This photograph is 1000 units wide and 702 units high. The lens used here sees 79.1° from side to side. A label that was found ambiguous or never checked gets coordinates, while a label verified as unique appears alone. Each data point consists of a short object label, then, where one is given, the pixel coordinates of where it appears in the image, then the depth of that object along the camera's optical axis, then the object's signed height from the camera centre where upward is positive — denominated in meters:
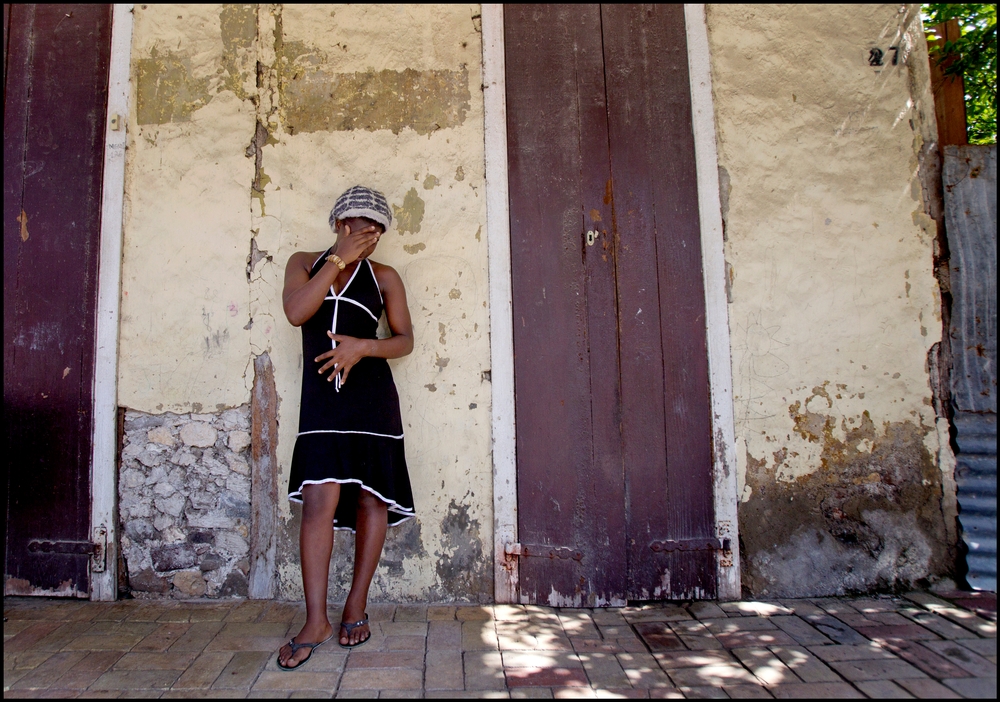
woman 2.64 -0.02
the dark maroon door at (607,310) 3.20 +0.49
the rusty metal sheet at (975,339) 3.15 +0.28
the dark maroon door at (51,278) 3.29 +0.76
